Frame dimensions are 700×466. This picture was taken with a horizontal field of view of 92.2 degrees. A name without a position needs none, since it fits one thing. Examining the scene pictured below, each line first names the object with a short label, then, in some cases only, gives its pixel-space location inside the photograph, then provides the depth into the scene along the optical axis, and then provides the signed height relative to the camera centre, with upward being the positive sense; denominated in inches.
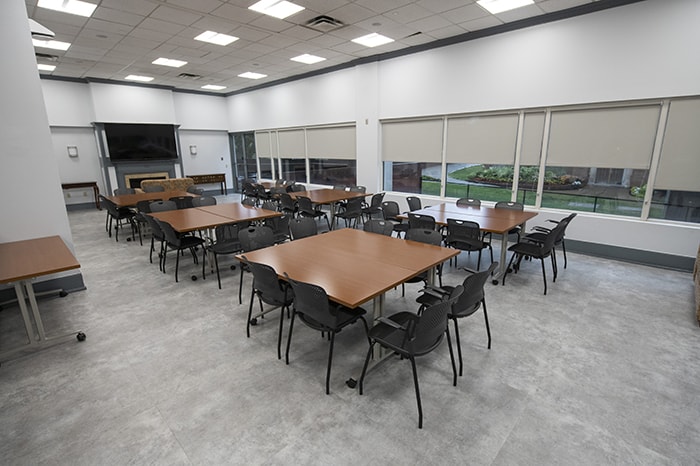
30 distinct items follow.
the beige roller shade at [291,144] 393.1 +17.0
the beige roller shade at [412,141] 272.2 +12.8
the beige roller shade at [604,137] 185.2 +9.2
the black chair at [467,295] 94.3 -40.1
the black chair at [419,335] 78.6 -43.3
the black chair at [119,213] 247.9 -38.3
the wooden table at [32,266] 104.8 -33.2
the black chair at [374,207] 255.8 -37.7
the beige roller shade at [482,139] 233.0 +11.6
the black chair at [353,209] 247.8 -38.3
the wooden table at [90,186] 375.6 -27.2
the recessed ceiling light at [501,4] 187.8 +83.2
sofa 394.6 -26.3
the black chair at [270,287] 103.5 -40.7
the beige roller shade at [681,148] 171.9 +1.7
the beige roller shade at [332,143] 338.0 +15.4
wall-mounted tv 387.2 +22.0
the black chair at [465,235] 162.2 -38.8
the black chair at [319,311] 88.0 -42.0
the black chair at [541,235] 166.7 -41.0
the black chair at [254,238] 149.4 -34.8
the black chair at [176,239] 168.7 -41.1
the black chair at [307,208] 246.1 -36.4
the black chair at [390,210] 223.8 -35.1
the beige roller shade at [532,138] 219.0 +10.3
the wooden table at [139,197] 248.5 -28.8
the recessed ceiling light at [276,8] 185.9 +83.6
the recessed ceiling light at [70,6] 182.2 +84.4
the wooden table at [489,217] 164.0 -33.5
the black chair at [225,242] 169.2 -43.1
